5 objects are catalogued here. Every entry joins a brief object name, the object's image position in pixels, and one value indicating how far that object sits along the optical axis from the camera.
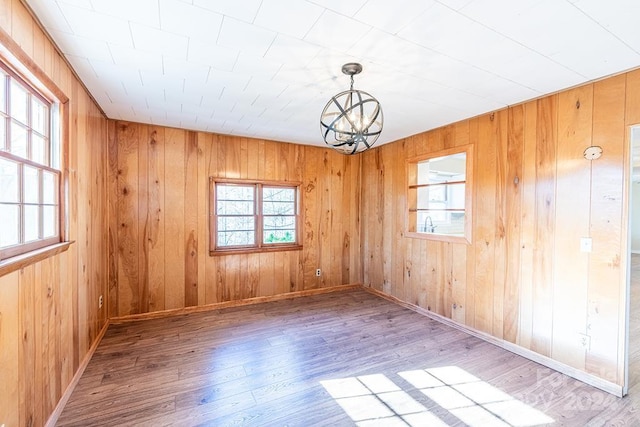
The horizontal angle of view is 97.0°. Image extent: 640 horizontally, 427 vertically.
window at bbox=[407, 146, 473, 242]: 3.35
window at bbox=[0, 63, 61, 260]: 1.41
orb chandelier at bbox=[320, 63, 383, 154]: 1.86
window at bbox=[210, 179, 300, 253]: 4.10
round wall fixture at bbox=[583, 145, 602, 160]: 2.28
